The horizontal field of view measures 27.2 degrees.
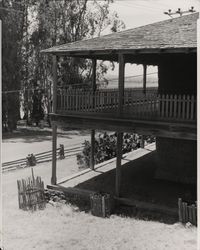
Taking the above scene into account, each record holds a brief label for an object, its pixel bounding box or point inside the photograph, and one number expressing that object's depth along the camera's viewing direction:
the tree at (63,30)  45.91
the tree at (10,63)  41.22
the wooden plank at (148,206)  14.63
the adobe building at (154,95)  14.65
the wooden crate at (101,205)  14.94
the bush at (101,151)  24.44
